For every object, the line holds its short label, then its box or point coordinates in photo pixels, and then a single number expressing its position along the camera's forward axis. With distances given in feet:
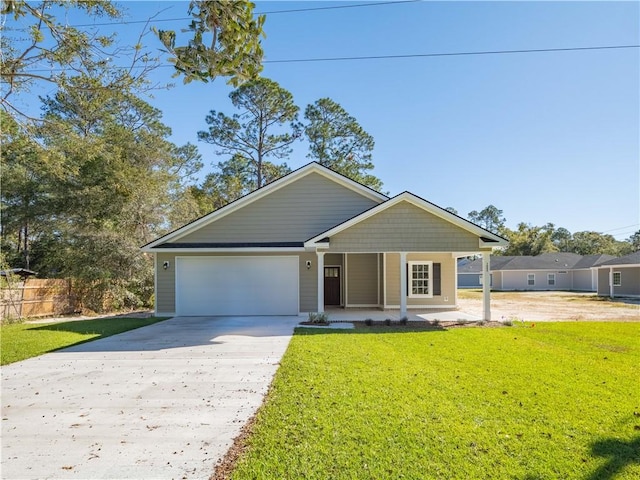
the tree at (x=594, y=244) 194.18
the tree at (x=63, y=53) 14.26
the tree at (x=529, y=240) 163.63
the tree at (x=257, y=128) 87.30
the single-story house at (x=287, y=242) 40.37
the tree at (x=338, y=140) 89.86
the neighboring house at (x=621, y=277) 85.15
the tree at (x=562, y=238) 219.98
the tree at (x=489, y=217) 272.92
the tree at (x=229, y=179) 90.79
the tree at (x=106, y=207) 54.08
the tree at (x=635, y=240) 230.11
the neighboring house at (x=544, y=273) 120.16
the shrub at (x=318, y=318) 38.55
